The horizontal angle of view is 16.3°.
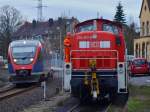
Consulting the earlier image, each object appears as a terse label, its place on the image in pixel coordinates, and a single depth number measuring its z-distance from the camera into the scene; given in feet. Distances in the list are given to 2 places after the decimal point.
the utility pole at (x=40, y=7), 323.57
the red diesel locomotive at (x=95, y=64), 68.33
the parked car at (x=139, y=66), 163.22
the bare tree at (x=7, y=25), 350.64
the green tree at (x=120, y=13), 337.68
